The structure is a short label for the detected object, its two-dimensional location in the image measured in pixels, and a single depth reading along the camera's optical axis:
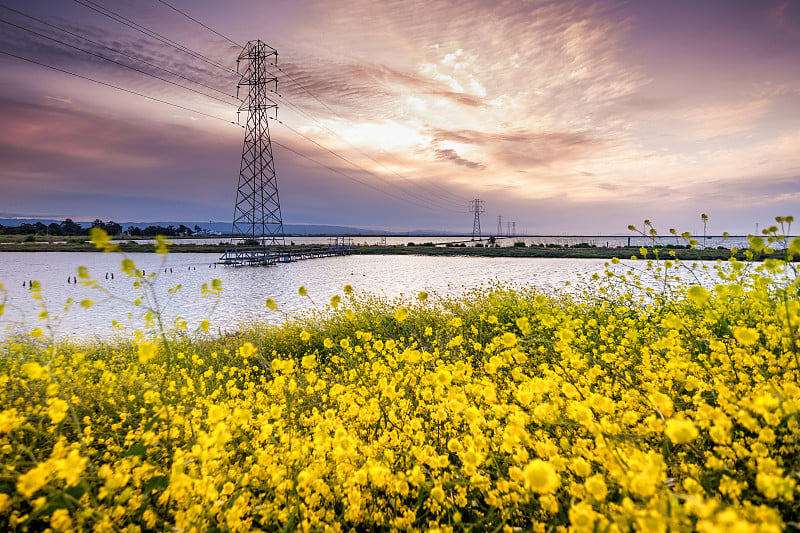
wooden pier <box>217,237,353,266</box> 32.94
